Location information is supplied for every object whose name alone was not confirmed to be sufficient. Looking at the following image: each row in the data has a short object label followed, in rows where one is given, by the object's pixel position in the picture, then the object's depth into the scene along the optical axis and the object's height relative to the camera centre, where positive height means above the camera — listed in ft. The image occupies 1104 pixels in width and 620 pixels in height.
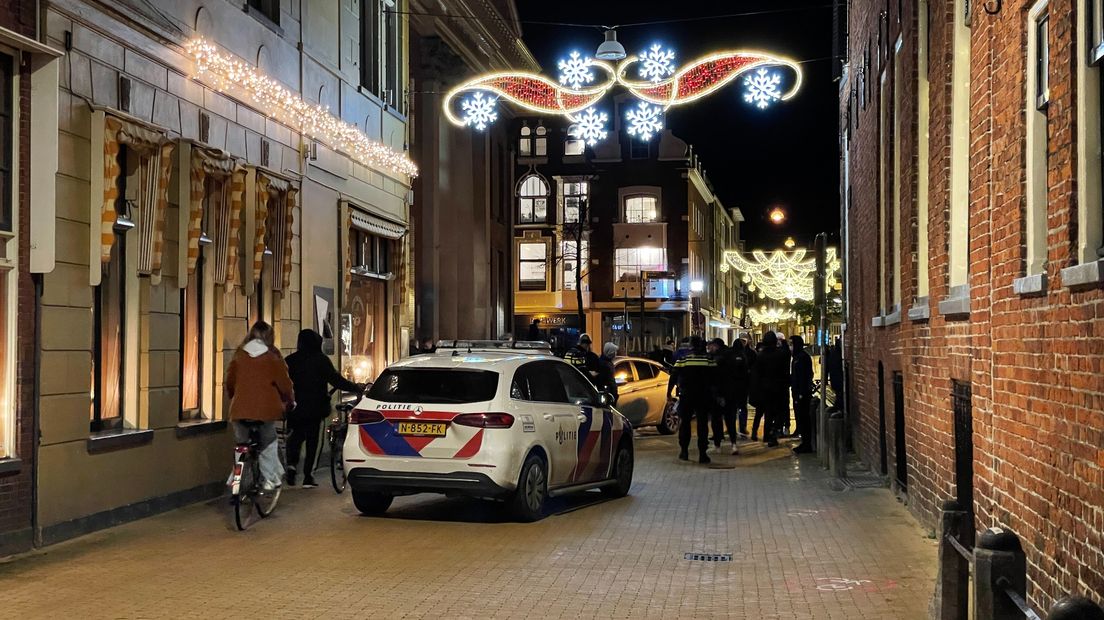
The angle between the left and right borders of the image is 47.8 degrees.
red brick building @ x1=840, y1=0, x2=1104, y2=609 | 19.80 +1.57
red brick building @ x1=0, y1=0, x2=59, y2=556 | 33.14 +3.15
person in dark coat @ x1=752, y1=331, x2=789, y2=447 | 70.64 -1.64
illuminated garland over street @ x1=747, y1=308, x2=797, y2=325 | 244.09 +6.57
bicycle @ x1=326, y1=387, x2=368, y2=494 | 48.13 -3.73
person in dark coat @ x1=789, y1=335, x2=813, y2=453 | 69.46 -1.97
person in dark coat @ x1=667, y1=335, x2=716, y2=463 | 60.70 -1.94
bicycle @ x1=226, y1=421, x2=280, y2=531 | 37.35 -4.22
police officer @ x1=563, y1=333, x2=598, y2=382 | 66.08 -0.53
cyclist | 39.52 -1.44
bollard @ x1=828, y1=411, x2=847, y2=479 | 52.13 -4.06
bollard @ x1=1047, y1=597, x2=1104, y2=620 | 11.93 -2.52
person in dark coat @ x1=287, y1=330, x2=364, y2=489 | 49.08 -1.58
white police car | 38.60 -2.69
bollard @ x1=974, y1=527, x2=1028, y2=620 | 15.64 -2.87
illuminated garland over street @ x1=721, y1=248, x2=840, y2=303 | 148.46 +9.27
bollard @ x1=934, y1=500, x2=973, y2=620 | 19.48 -3.50
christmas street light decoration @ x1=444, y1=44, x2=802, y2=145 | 53.06 +11.60
